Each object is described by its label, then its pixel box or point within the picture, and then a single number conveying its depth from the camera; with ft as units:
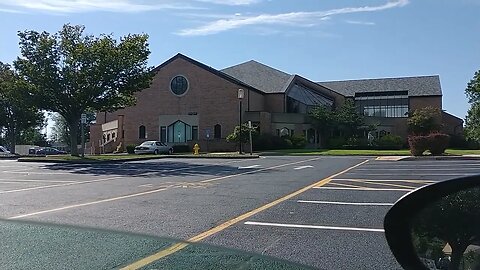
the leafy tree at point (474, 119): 165.65
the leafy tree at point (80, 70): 112.54
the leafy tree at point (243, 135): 158.13
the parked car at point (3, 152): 158.53
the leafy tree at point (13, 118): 183.16
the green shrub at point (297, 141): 186.80
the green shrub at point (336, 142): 189.74
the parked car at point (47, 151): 205.14
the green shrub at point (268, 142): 173.17
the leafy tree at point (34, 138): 313.89
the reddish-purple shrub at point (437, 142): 119.03
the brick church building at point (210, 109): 196.34
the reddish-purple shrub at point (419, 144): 119.82
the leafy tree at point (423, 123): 210.79
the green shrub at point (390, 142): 182.80
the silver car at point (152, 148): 166.87
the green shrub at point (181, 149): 188.16
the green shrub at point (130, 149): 191.11
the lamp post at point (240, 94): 136.18
